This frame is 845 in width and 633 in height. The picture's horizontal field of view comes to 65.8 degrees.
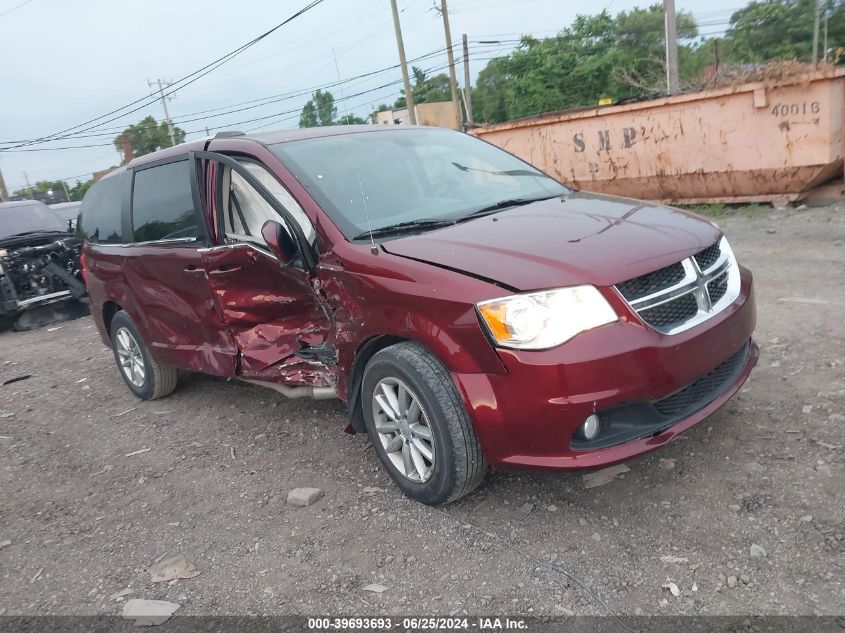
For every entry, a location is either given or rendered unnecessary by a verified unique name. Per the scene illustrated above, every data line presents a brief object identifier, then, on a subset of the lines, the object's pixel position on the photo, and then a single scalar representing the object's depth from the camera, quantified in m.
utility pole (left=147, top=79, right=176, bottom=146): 46.92
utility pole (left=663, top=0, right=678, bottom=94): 13.90
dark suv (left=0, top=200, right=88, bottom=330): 8.95
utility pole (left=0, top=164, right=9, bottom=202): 38.50
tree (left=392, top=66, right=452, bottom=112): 47.94
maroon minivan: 2.50
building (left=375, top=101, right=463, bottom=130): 38.19
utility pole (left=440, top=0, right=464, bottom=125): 29.05
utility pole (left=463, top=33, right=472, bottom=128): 30.13
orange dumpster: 8.55
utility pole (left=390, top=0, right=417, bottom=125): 25.09
